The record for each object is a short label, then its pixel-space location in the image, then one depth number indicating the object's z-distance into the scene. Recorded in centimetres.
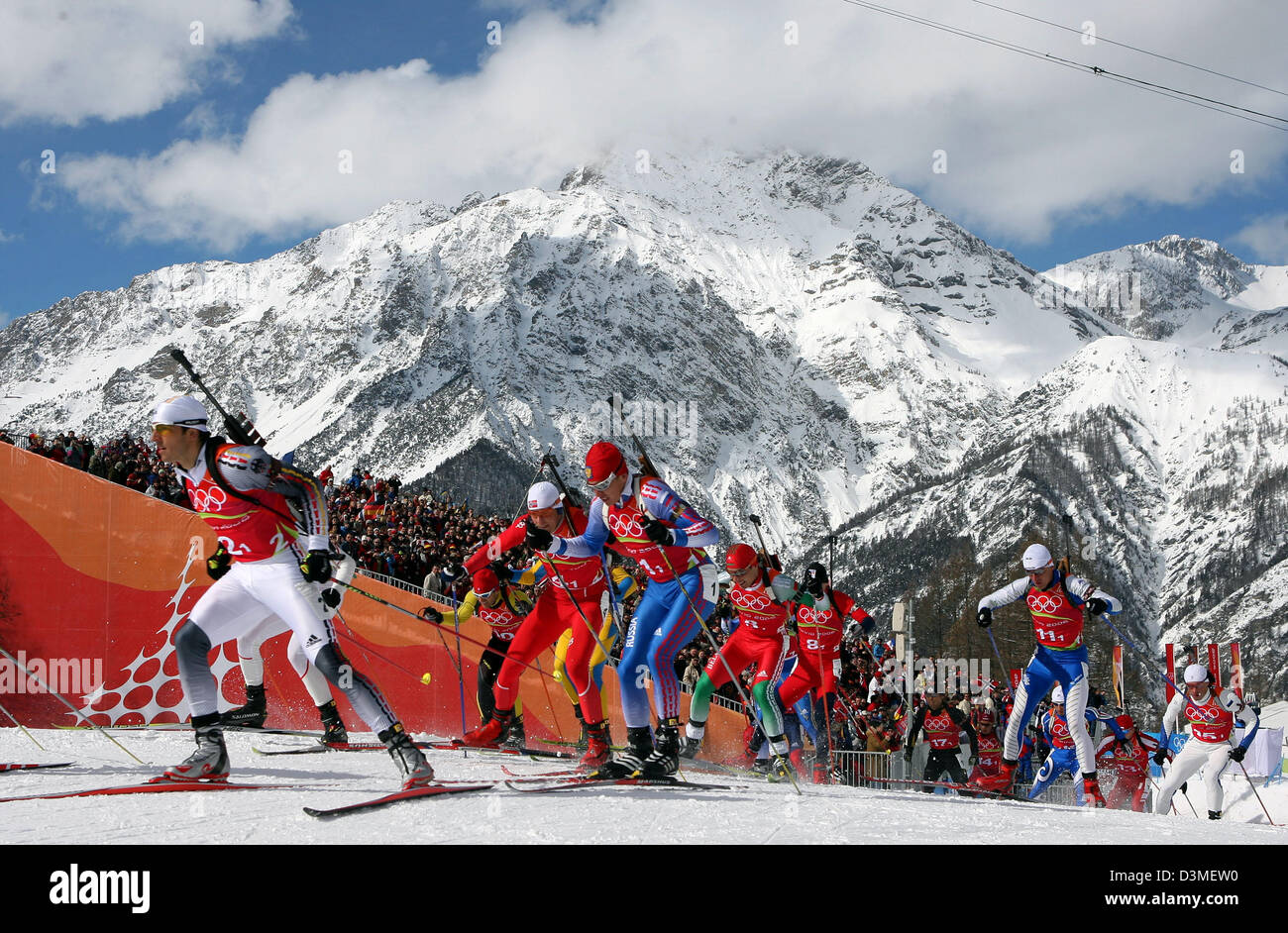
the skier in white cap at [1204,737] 1337
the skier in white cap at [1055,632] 1123
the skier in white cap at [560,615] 962
